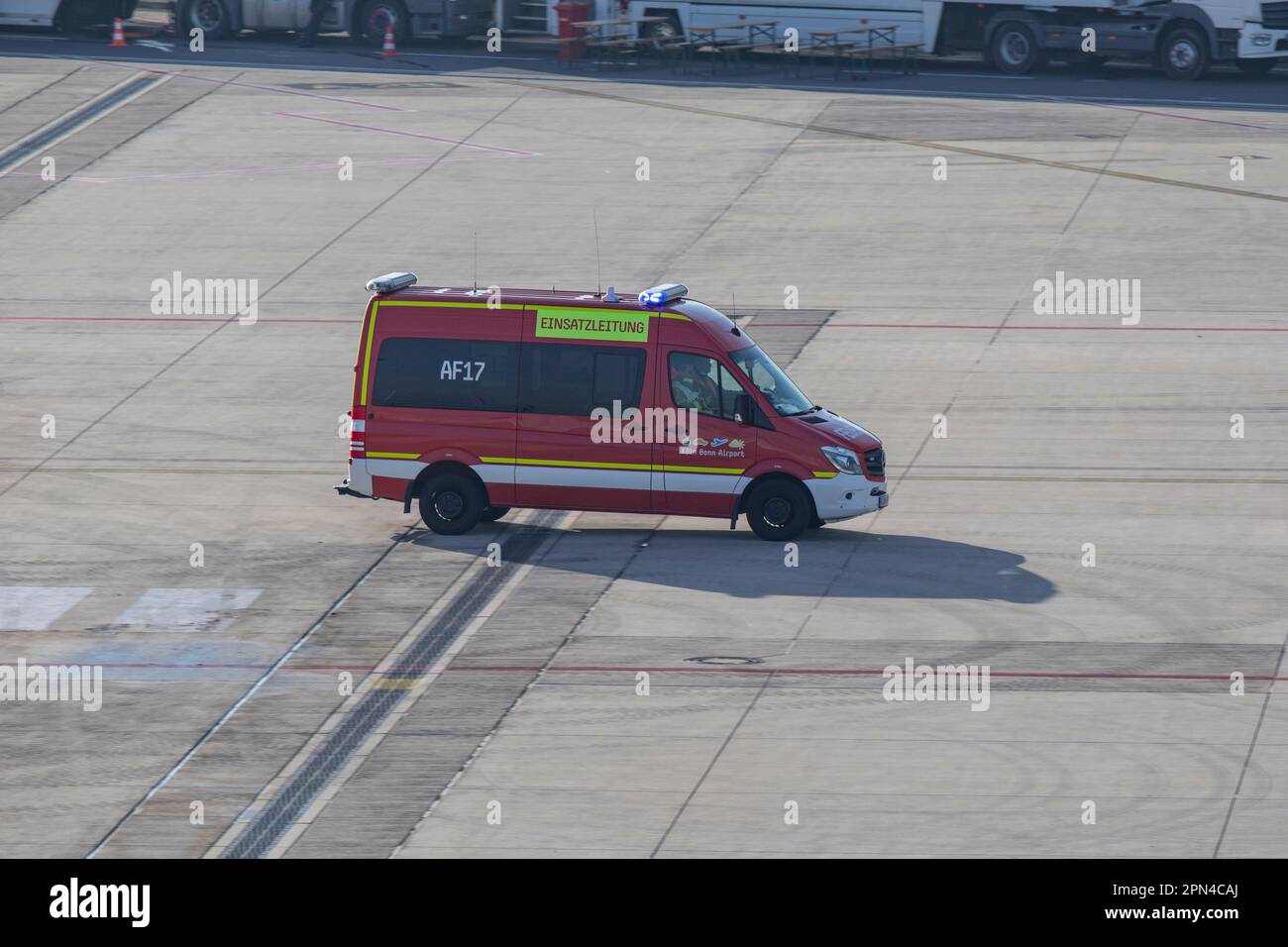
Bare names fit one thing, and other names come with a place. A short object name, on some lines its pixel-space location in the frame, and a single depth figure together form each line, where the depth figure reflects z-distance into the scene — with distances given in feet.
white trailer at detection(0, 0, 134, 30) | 168.86
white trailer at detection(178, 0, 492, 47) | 163.02
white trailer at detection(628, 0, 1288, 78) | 143.13
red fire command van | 69.77
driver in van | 70.33
